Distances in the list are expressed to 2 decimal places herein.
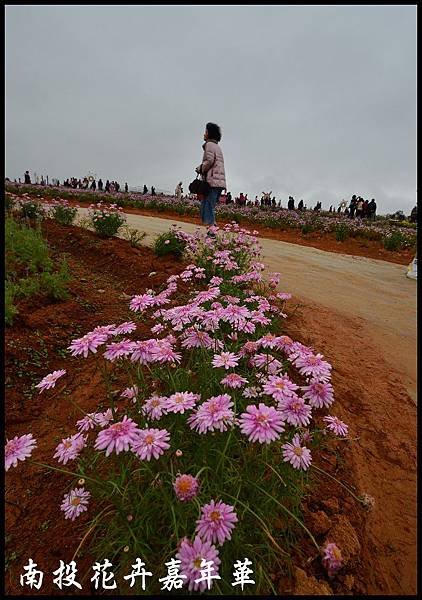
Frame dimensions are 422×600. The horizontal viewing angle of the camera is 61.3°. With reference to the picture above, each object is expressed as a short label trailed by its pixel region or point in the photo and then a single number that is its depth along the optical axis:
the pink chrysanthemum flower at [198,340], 1.56
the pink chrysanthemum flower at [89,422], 1.38
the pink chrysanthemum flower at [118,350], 1.32
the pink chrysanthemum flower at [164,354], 1.39
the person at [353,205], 22.88
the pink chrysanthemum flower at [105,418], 1.40
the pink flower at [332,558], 1.11
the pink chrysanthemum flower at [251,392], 1.51
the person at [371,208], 21.16
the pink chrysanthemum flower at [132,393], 1.45
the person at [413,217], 21.68
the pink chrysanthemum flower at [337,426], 1.44
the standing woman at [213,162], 5.54
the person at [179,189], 22.00
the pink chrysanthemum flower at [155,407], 1.24
